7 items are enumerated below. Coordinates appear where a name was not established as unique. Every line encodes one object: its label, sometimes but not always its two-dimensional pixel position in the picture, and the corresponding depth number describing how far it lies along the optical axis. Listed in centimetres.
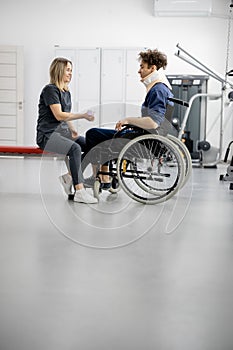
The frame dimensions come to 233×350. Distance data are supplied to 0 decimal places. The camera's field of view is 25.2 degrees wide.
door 841
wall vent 816
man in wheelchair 403
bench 481
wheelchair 402
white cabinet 835
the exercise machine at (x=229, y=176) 575
